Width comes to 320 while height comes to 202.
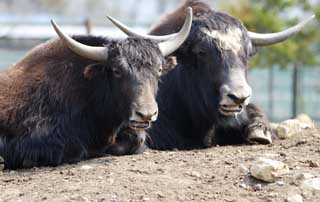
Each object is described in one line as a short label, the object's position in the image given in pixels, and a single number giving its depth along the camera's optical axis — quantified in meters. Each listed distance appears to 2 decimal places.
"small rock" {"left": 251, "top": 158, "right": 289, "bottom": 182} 14.77
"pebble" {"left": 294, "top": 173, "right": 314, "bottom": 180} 14.72
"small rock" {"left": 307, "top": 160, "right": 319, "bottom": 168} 15.60
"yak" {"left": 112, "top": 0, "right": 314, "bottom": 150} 19.25
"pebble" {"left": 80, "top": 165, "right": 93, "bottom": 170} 16.45
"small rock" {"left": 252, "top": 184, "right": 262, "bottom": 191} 14.70
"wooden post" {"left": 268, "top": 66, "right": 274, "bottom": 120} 49.48
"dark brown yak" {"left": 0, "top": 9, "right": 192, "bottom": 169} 17.77
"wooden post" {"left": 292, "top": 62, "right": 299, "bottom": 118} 44.97
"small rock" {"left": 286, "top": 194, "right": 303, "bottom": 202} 14.07
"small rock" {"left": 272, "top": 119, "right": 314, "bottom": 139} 21.05
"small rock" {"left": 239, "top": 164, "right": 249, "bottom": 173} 15.37
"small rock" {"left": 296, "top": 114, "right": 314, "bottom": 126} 24.00
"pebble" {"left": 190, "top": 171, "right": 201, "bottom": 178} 15.35
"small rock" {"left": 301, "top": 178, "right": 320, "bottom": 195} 14.28
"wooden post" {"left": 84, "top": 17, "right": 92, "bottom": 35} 38.44
